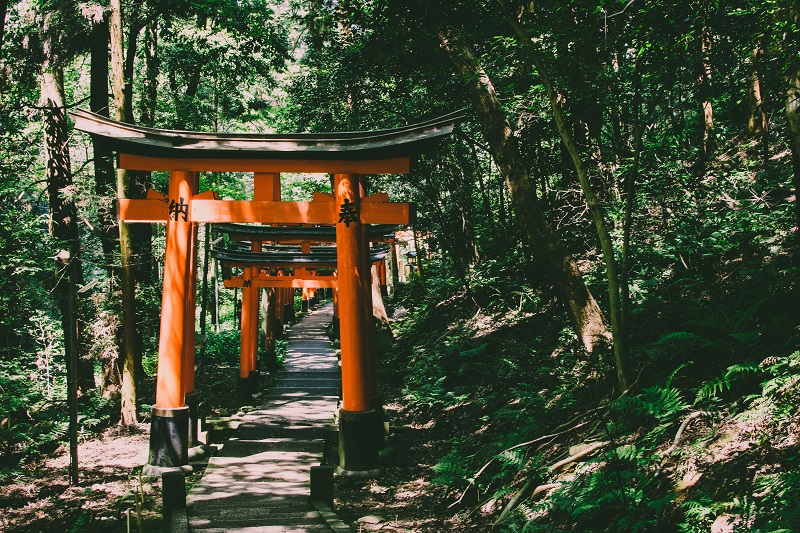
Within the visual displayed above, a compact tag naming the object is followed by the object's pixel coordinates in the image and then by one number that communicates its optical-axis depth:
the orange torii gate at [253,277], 15.60
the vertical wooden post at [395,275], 32.66
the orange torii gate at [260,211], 8.78
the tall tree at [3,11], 4.52
